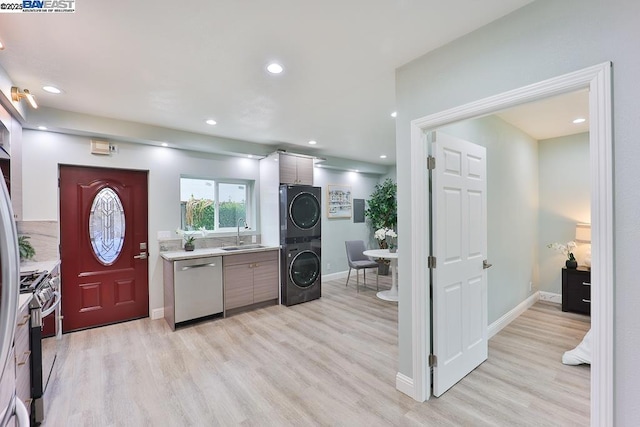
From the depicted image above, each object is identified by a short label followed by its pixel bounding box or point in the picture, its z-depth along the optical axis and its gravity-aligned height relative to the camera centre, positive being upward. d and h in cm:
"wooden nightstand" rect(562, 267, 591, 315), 364 -107
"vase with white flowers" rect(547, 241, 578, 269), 382 -58
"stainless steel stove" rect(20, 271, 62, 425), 188 -78
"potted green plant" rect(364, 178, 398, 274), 626 +5
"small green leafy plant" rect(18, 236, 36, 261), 291 -35
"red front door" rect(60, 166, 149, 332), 336 -39
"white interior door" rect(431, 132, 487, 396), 211 -39
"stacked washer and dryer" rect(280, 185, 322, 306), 433 -48
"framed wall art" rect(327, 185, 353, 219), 596 +23
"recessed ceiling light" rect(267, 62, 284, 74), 214 +112
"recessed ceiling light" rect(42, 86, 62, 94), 247 +112
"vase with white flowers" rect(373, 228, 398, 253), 456 -42
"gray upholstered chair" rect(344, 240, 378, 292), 511 -89
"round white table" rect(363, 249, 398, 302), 437 -98
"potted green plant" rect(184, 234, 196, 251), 395 -41
